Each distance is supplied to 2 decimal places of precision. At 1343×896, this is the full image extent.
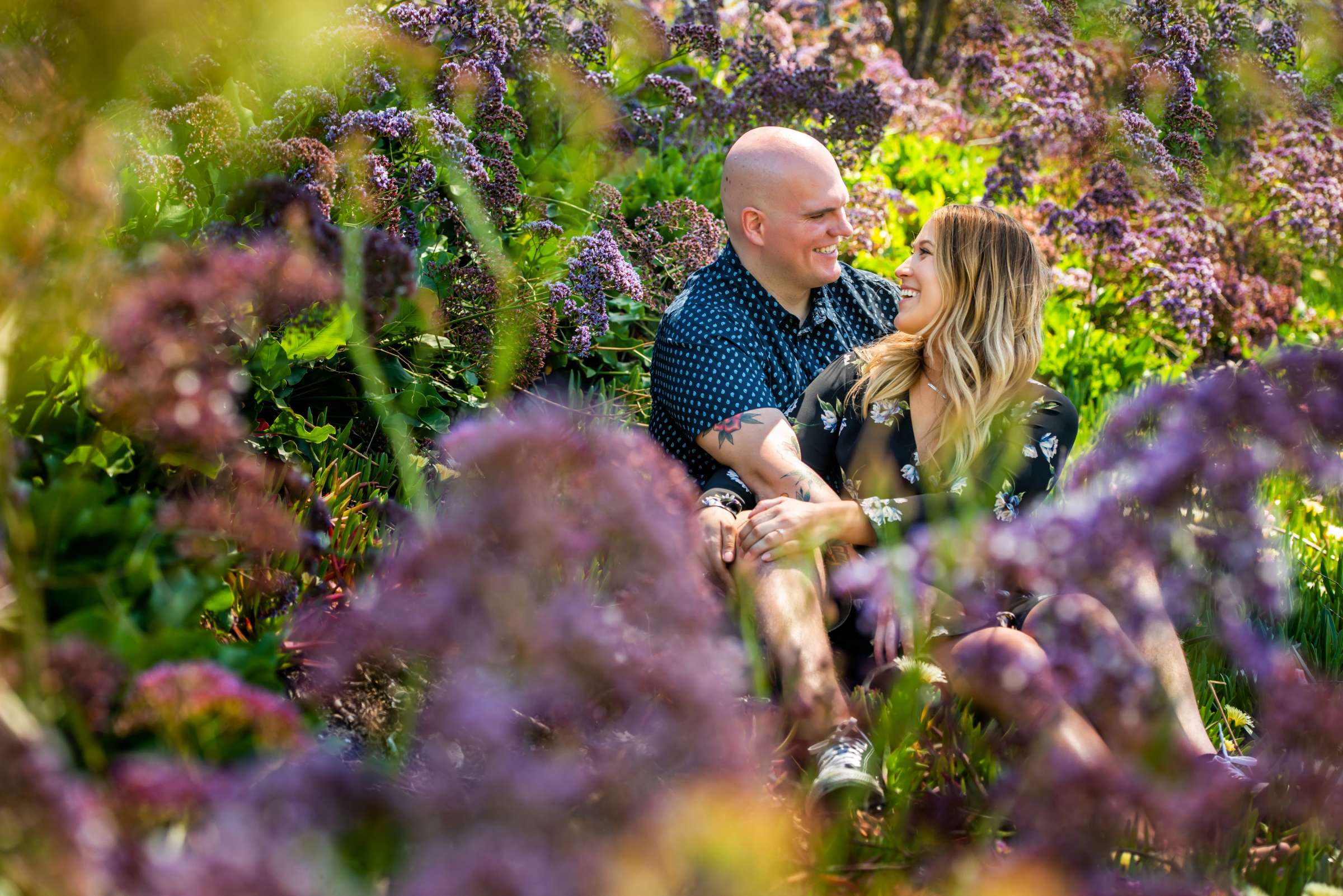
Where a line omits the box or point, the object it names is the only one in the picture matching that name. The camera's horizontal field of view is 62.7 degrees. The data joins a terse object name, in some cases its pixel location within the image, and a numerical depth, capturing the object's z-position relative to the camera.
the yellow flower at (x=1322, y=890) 1.68
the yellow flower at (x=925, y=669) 1.89
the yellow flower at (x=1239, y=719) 2.91
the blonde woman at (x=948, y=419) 2.74
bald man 3.16
